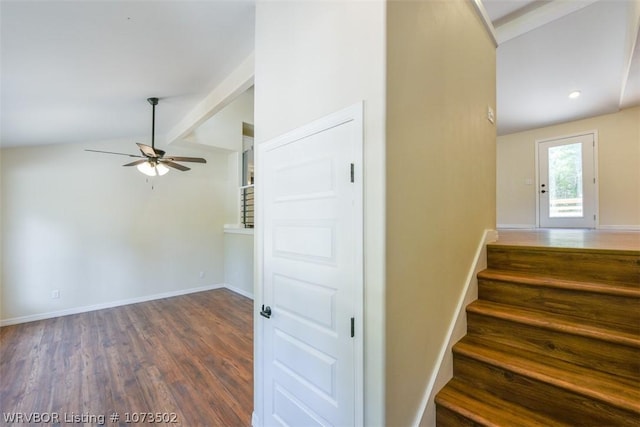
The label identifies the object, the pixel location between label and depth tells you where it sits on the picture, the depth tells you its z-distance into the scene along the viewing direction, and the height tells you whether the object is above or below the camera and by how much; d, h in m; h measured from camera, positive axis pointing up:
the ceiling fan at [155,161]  3.18 +0.71
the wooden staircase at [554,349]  1.27 -0.74
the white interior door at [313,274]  1.27 -0.32
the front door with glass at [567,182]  5.55 +0.77
